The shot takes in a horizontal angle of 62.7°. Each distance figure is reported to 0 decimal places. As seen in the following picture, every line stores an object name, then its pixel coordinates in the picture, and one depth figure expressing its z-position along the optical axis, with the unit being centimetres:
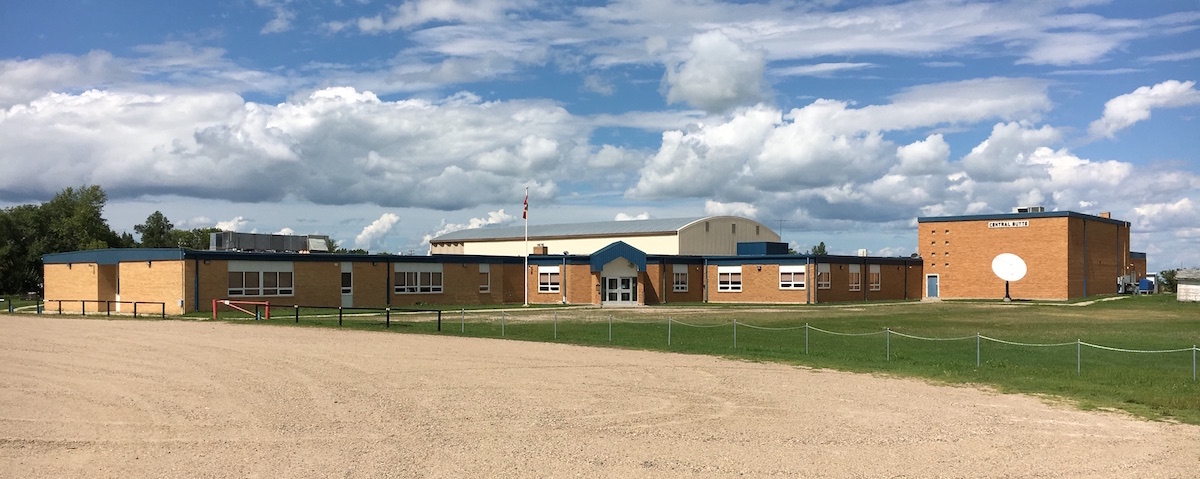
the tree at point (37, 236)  8566
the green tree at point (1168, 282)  8475
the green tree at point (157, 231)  11819
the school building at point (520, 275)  4903
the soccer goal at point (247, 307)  4038
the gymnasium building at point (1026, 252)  6944
